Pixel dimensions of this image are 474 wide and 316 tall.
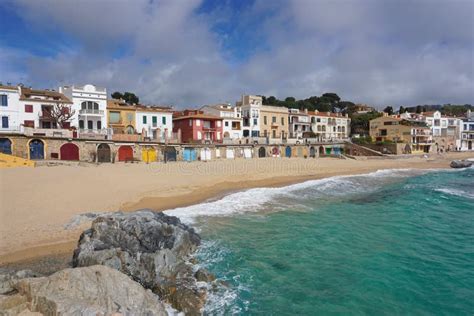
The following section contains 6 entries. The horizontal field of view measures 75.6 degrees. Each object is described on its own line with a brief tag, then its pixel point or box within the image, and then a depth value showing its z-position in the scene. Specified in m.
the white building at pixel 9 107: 34.25
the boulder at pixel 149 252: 7.85
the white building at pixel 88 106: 39.66
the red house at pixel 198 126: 48.25
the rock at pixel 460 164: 46.81
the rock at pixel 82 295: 5.57
